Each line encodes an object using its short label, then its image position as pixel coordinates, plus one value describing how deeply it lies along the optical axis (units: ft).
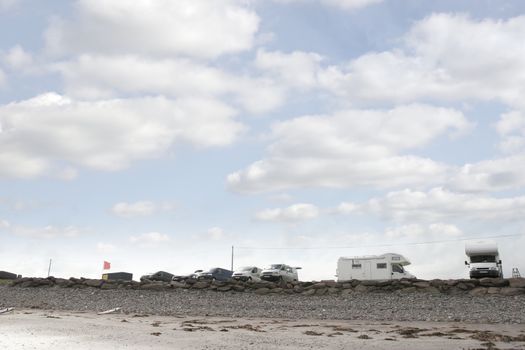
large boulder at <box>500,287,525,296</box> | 101.25
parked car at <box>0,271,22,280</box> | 177.06
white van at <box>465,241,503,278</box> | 137.90
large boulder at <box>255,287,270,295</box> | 116.37
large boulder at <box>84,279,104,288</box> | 127.93
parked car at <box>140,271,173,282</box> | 163.12
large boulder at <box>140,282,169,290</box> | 122.83
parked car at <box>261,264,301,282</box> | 151.53
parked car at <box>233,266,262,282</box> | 151.12
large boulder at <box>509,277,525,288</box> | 103.60
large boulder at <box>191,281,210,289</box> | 121.90
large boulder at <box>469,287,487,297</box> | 103.60
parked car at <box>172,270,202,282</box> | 152.56
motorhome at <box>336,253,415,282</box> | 137.08
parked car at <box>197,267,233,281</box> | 158.87
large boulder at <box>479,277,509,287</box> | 106.42
